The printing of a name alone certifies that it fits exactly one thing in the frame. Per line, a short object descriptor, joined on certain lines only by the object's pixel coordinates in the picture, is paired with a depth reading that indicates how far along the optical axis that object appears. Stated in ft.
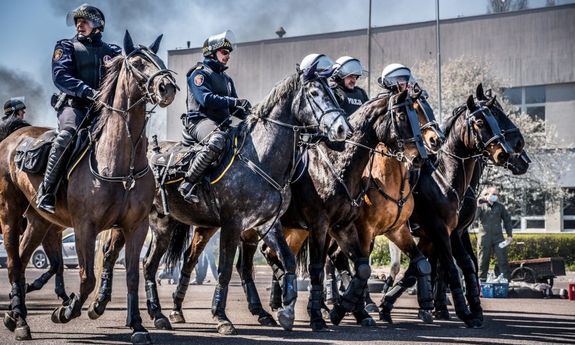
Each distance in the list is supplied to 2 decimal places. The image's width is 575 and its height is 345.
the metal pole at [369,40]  114.86
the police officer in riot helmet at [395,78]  41.93
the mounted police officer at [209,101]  35.37
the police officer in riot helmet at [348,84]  42.01
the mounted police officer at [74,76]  30.78
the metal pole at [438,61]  118.81
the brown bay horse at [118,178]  29.45
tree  134.41
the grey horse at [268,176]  33.68
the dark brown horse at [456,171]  40.11
